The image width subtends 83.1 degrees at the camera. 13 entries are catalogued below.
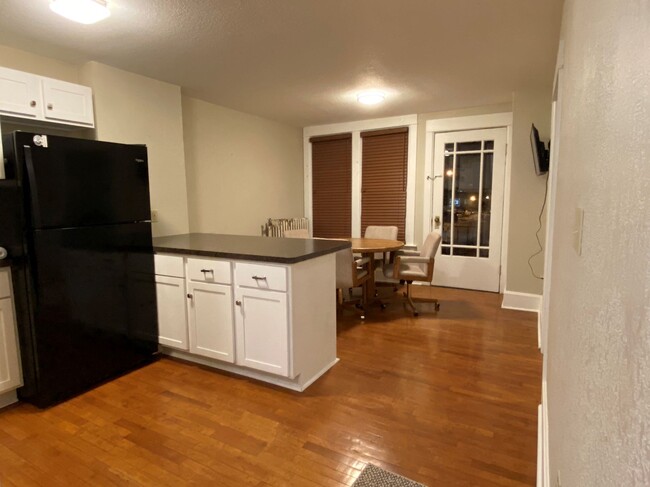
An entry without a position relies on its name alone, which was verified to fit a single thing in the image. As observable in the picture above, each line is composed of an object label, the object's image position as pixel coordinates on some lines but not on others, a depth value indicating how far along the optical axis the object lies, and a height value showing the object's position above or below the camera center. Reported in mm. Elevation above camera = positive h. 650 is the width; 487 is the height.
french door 4676 -37
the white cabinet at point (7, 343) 2182 -822
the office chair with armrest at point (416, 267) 3879 -702
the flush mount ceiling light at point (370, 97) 3848 +1124
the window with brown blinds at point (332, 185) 5562 +289
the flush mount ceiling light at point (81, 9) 2000 +1090
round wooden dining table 3838 -471
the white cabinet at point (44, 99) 2398 +751
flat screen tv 3611 +501
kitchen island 2326 -695
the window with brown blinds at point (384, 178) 5180 +376
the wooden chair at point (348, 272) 3410 -665
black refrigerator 2156 -323
